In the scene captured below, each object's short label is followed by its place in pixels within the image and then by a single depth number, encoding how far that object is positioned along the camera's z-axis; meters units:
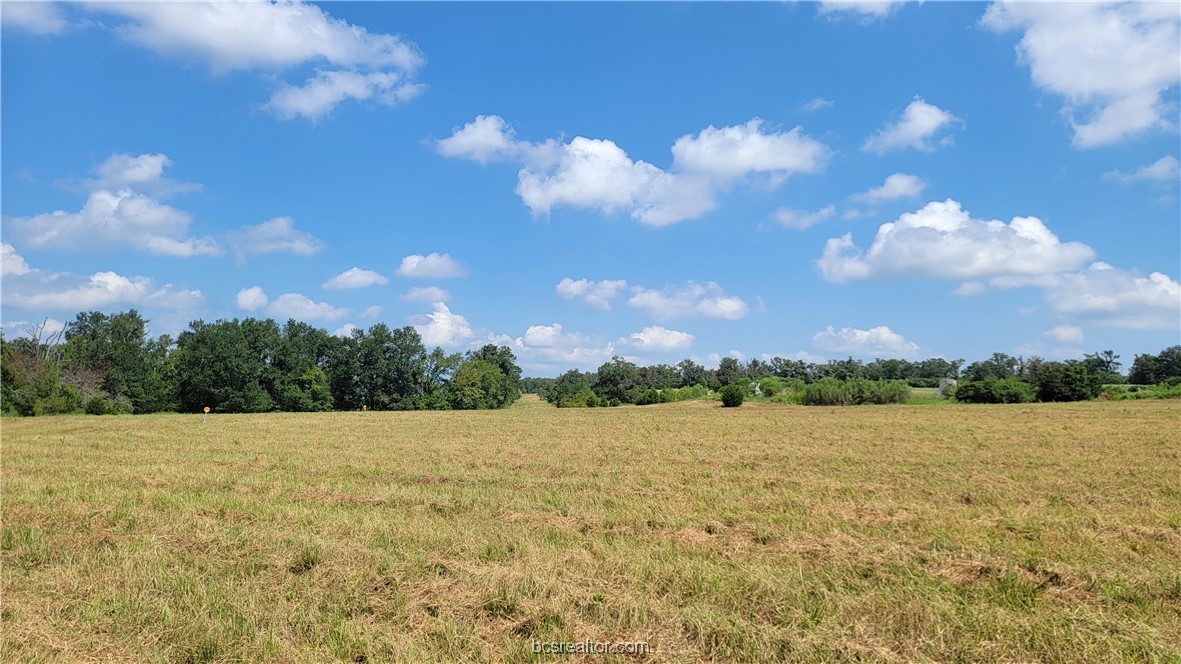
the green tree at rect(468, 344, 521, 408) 100.99
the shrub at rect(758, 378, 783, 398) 84.94
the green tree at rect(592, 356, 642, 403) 98.19
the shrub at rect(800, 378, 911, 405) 68.69
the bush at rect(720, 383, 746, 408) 67.19
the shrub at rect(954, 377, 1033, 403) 63.00
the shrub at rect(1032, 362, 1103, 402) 61.34
